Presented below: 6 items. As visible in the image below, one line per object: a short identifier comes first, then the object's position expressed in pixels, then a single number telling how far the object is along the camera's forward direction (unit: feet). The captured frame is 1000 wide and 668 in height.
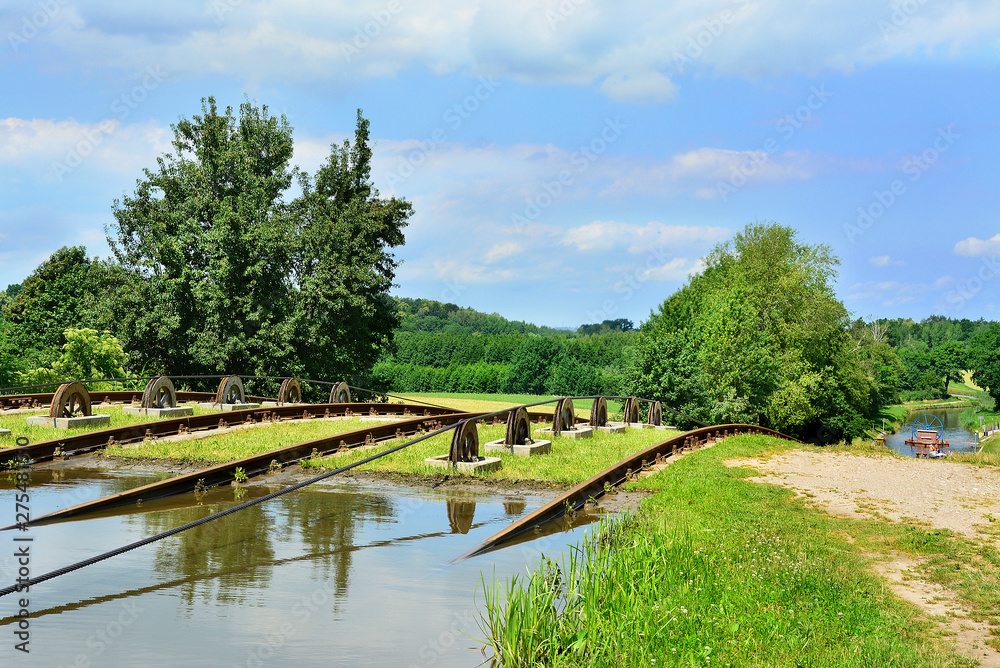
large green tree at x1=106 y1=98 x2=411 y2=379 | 114.42
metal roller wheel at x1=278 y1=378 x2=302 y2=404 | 84.43
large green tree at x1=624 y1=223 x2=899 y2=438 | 151.12
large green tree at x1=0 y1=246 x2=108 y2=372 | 160.75
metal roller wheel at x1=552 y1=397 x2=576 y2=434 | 62.80
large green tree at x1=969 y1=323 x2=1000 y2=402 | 371.35
